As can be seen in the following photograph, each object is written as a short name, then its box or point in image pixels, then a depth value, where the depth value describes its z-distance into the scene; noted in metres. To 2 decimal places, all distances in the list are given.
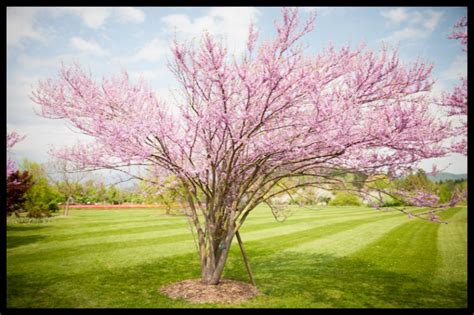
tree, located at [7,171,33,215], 14.16
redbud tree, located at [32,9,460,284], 5.73
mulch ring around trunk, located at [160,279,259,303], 6.65
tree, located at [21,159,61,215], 22.88
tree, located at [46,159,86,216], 27.71
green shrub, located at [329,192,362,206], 56.03
